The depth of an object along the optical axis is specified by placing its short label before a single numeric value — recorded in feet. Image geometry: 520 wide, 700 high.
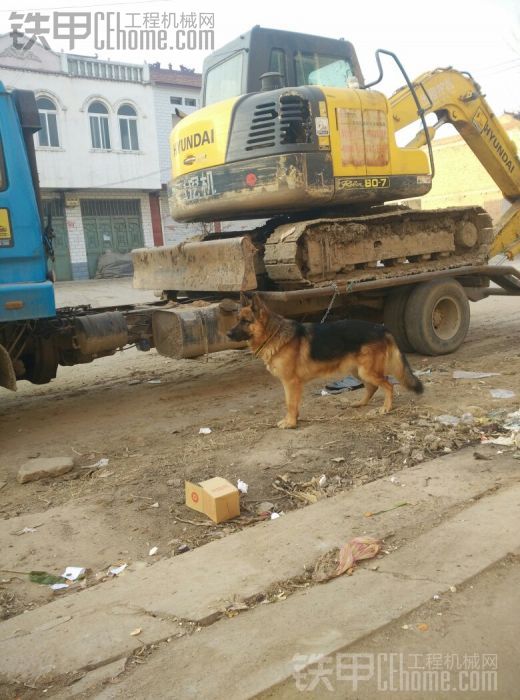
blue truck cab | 16.24
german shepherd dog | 16.42
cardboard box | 11.34
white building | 66.08
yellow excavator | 19.97
